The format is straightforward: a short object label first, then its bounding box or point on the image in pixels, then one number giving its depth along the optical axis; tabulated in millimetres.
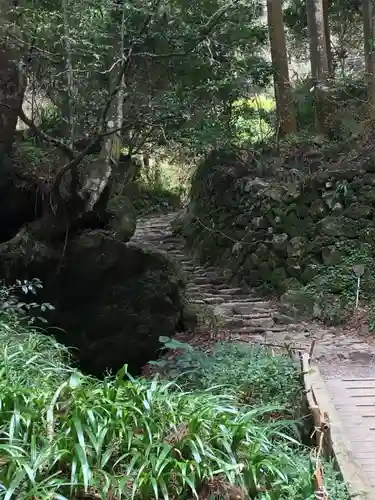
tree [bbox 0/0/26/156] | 6273
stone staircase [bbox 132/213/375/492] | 4230
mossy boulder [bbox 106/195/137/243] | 8242
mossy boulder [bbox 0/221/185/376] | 7438
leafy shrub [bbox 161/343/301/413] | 4797
